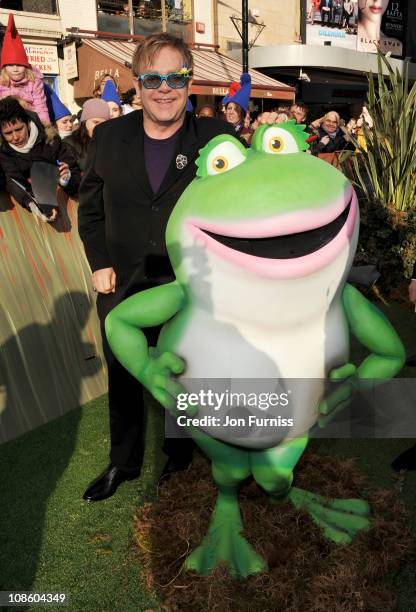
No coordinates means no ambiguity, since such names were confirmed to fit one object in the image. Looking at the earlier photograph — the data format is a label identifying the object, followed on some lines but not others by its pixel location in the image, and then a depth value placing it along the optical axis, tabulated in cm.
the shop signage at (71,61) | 1149
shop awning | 1073
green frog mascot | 149
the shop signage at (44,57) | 1134
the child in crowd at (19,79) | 469
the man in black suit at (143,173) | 199
